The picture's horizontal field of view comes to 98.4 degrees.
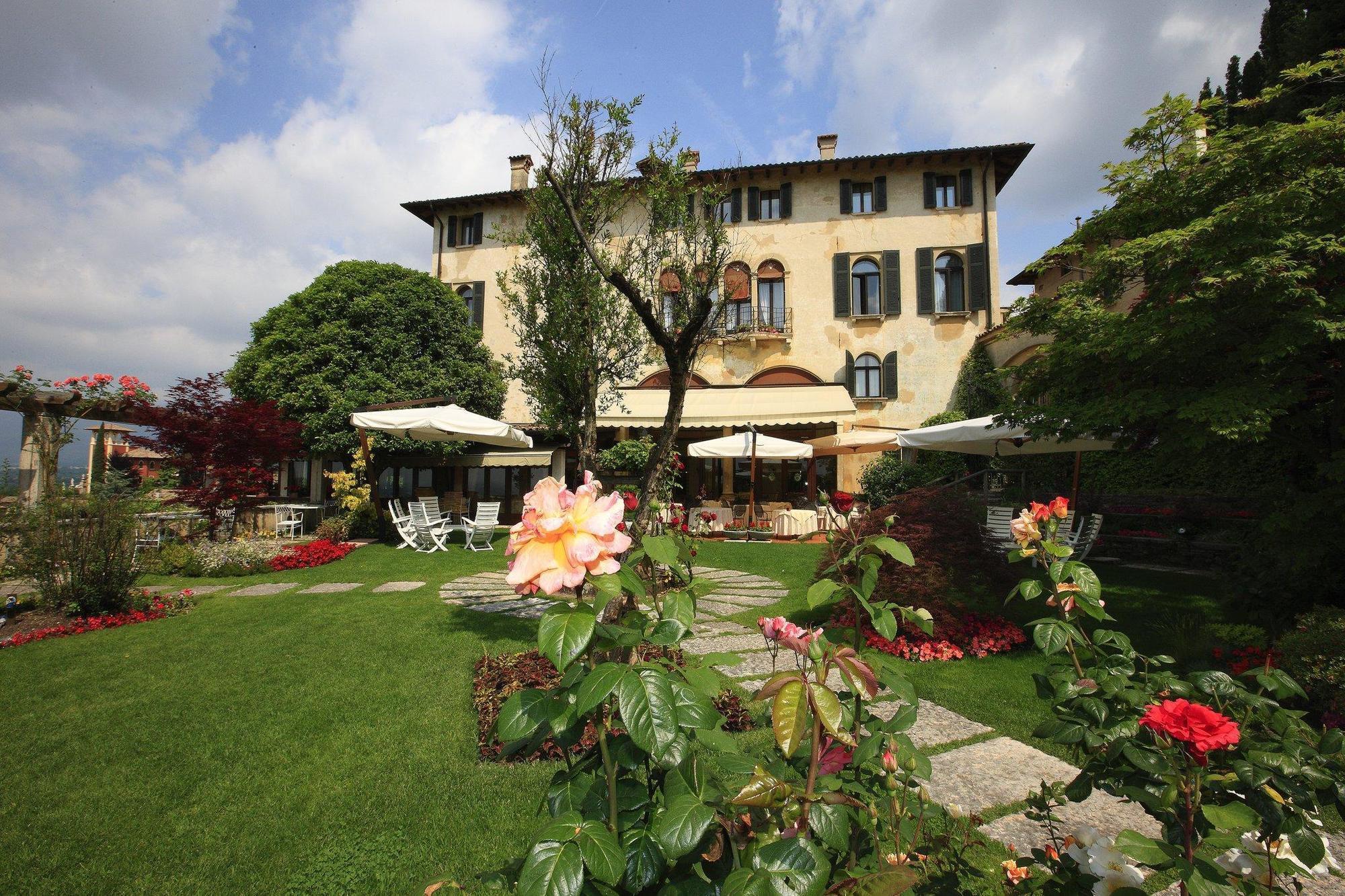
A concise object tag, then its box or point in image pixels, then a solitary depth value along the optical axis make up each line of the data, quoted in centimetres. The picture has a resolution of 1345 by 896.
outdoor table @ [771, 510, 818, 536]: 1348
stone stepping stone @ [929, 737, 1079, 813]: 271
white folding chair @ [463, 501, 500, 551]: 1168
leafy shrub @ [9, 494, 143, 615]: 611
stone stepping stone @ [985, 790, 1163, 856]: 241
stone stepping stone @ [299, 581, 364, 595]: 741
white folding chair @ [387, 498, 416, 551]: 1147
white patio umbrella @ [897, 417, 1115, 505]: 892
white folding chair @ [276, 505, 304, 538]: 1213
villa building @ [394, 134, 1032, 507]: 1872
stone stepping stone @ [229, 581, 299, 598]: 732
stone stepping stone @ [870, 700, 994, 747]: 336
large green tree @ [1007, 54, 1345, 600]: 394
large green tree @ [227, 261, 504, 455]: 1584
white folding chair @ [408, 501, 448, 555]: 1122
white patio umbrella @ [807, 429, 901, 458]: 1354
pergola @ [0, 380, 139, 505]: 778
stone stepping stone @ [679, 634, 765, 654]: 497
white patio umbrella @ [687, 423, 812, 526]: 1359
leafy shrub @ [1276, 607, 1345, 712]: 336
